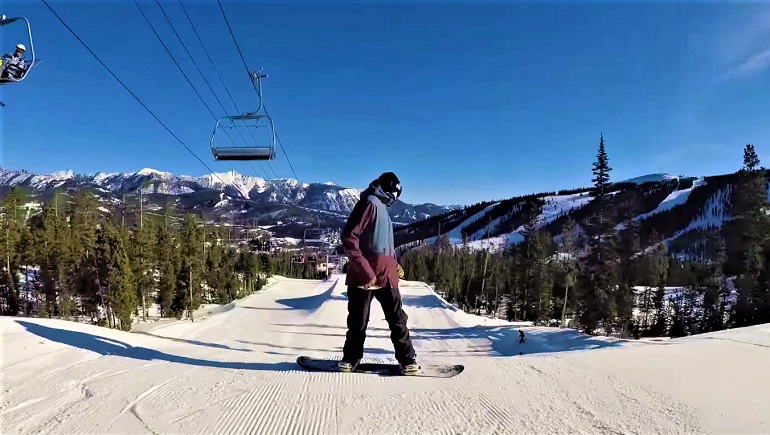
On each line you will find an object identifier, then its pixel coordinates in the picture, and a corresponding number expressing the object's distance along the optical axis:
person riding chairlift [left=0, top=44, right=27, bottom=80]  6.34
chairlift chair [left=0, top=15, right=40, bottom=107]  6.30
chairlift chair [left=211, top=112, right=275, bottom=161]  11.51
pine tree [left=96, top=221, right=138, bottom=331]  33.88
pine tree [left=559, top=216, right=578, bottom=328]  39.97
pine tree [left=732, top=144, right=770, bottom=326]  29.36
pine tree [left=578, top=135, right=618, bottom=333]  34.62
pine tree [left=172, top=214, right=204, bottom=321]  47.30
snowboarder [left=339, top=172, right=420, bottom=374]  5.54
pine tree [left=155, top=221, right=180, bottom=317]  48.62
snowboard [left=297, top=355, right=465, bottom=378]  5.55
